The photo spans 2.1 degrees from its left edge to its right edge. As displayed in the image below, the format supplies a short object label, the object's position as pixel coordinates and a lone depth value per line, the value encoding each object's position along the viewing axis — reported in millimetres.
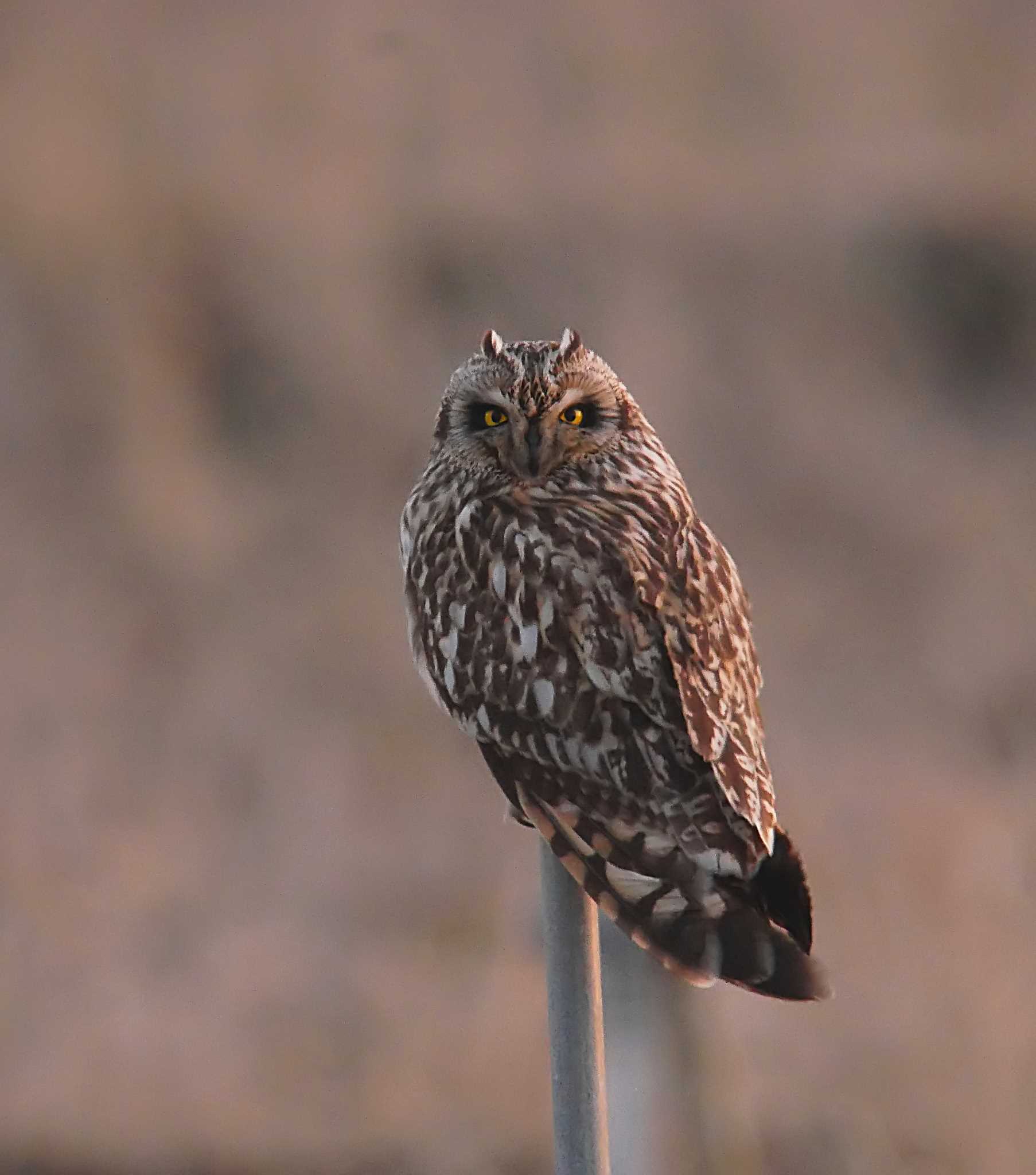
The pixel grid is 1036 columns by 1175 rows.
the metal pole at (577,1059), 13788
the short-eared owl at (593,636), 13914
